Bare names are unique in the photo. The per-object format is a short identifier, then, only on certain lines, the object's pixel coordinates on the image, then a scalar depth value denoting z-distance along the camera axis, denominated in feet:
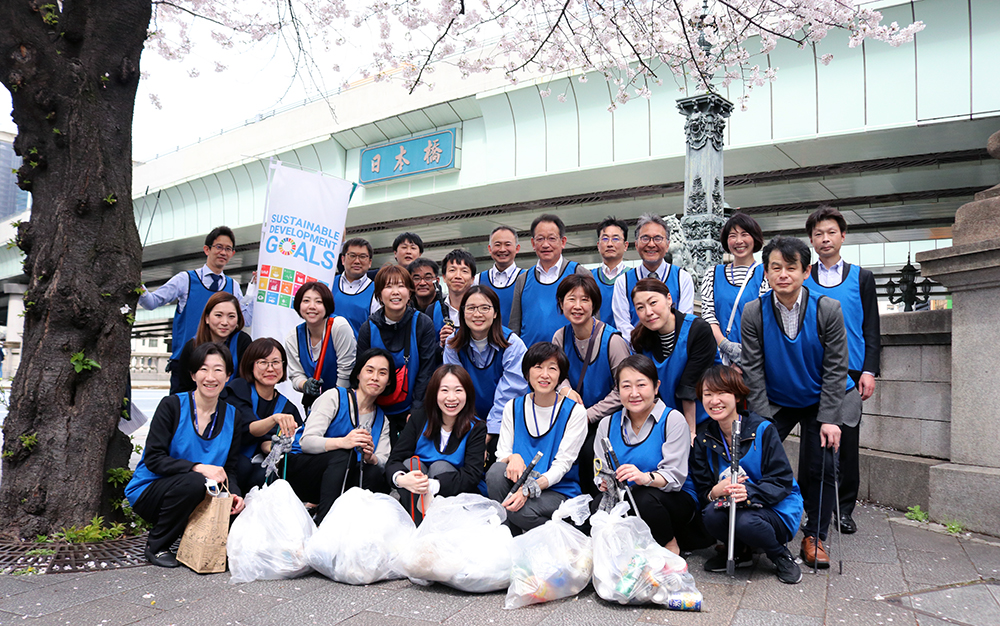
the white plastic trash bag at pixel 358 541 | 11.76
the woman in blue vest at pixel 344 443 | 14.24
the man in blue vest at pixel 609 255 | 16.69
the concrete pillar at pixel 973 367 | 15.05
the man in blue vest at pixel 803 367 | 12.89
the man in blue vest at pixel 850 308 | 14.34
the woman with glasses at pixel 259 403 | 14.89
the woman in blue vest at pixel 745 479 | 11.82
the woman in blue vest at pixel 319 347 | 15.87
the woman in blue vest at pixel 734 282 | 15.62
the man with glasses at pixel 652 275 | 16.02
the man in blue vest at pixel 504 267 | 16.92
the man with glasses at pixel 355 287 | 18.38
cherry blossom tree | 14.32
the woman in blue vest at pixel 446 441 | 13.74
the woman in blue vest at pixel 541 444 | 13.01
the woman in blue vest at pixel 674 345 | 13.89
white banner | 19.35
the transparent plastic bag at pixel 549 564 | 10.80
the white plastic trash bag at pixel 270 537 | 12.05
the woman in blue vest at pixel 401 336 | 15.69
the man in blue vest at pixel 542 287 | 16.51
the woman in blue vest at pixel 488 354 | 14.82
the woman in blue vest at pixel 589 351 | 14.20
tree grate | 12.69
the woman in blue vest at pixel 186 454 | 13.05
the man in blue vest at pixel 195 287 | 18.33
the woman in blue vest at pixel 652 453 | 12.50
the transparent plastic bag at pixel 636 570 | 10.58
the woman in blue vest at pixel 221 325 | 16.30
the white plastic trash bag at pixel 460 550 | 11.19
